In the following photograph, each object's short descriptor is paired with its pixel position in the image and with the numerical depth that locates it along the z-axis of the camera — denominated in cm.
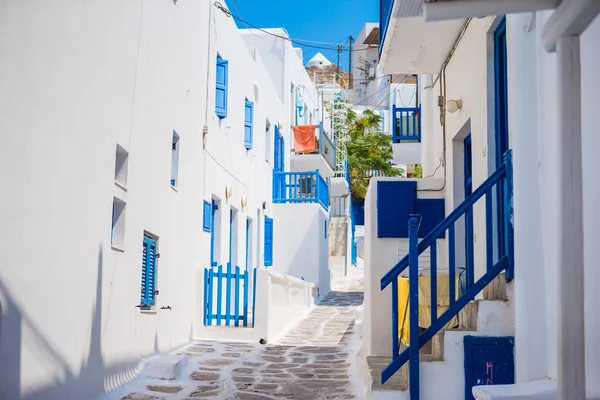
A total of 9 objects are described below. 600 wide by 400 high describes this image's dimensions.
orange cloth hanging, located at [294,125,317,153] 2403
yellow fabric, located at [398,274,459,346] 679
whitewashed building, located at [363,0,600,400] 306
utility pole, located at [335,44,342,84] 4961
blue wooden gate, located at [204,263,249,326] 1175
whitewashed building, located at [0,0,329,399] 534
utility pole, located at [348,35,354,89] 5189
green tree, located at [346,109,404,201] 3478
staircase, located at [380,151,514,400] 542
